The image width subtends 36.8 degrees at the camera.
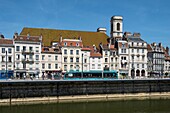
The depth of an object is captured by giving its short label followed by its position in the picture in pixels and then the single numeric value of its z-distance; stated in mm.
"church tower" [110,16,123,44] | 75188
